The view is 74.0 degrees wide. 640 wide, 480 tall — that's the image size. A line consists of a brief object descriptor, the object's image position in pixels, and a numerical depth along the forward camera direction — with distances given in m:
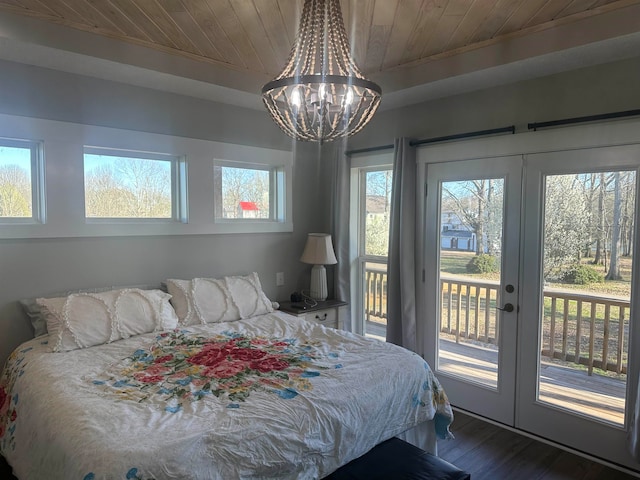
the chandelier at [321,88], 1.81
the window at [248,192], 3.63
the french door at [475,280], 3.03
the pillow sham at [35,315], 2.57
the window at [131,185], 2.97
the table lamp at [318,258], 3.78
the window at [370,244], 3.98
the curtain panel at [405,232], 3.46
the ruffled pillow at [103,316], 2.36
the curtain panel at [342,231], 4.00
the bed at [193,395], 1.44
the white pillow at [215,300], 2.95
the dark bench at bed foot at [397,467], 1.73
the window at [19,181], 2.64
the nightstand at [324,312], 3.59
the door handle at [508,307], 3.02
